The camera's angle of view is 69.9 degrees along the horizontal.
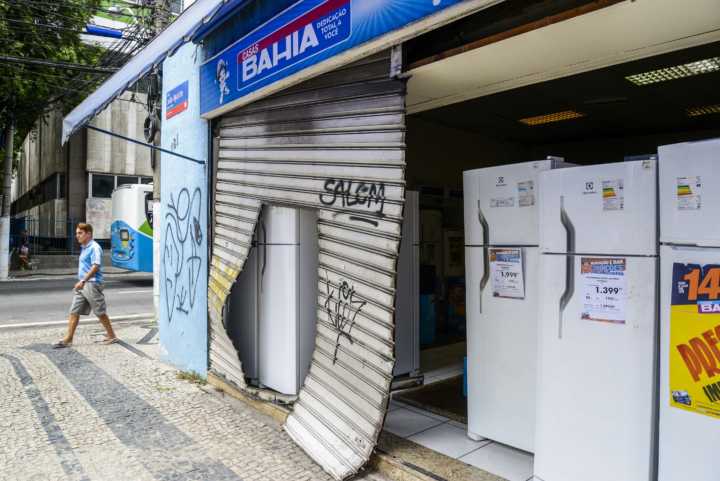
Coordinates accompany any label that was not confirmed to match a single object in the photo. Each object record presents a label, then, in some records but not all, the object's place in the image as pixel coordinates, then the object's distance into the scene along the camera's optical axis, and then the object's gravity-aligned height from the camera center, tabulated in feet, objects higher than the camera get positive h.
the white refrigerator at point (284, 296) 17.03 -2.70
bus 54.39 -0.98
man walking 26.11 -3.51
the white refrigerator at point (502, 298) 12.37 -2.06
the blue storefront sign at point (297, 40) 12.05 +4.99
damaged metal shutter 12.59 -0.11
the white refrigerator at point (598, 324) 9.31 -2.06
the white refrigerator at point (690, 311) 8.29 -1.57
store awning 16.74 +5.92
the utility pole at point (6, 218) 60.86 -0.29
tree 49.11 +16.45
